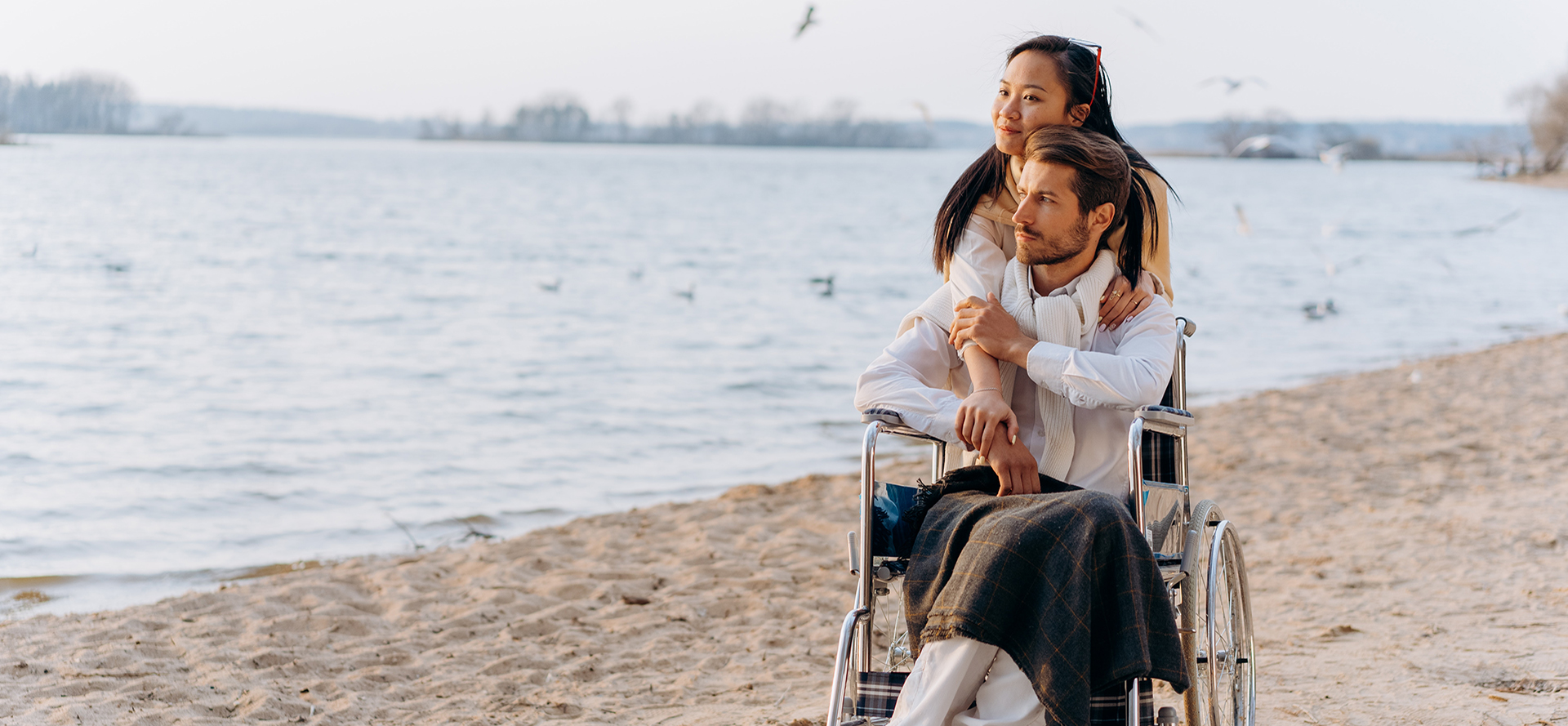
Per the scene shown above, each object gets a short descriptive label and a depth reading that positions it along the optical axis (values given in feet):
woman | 8.09
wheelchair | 7.16
